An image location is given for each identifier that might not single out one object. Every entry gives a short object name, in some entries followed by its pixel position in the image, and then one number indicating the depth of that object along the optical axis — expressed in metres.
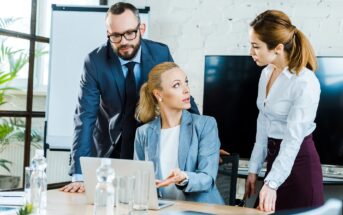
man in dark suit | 2.26
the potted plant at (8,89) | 3.25
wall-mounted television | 3.16
